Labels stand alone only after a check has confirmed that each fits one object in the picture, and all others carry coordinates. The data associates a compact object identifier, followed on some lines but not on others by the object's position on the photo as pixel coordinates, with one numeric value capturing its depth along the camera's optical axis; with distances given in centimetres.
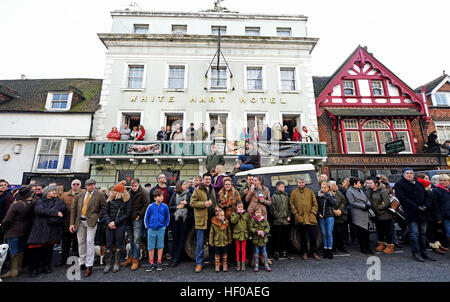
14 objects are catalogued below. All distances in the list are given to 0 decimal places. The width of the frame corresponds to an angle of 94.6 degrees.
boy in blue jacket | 501
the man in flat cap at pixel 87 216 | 502
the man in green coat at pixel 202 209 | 480
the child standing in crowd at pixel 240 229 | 474
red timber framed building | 1359
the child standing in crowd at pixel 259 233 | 465
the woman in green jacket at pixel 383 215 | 577
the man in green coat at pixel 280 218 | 535
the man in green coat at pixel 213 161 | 736
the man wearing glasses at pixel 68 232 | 557
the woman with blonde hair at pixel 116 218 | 490
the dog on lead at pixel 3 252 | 439
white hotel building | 1427
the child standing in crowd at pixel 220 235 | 469
